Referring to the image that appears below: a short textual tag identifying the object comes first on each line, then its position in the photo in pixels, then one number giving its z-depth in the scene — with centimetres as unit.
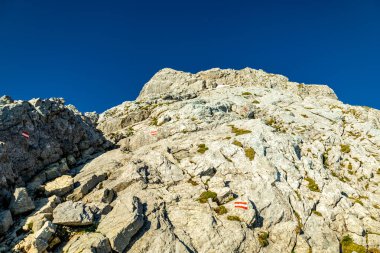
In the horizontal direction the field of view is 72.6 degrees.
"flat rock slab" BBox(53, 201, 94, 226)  2175
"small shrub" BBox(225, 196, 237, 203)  2756
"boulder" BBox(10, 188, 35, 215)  2327
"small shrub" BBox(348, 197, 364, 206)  2975
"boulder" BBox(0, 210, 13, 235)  2112
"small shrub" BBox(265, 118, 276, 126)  4785
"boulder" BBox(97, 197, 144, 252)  2055
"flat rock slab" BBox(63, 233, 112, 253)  1925
